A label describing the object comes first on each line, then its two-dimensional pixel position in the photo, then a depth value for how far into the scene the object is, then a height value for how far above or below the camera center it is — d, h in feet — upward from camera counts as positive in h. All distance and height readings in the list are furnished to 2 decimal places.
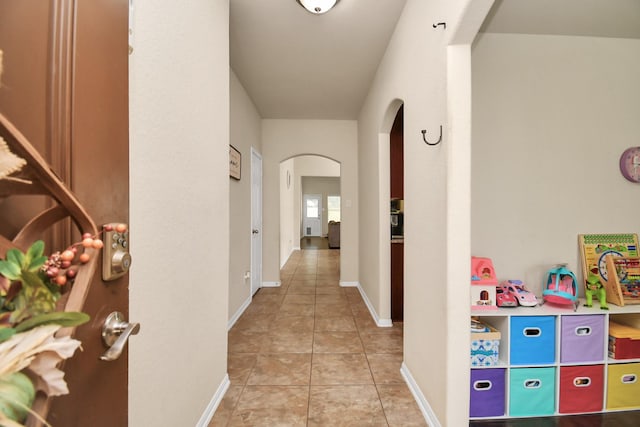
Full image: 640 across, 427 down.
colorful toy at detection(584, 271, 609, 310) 5.63 -1.75
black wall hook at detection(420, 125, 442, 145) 4.72 +1.40
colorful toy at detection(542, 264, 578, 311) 5.57 -1.69
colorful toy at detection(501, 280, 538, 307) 5.55 -1.78
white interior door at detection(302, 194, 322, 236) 38.55 -0.36
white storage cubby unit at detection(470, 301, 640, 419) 5.30 -3.21
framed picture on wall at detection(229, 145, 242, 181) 9.35 +1.81
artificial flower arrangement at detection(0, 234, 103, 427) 0.94 -0.47
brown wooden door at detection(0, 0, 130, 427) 1.38 +0.57
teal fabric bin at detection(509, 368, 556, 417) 5.31 -3.64
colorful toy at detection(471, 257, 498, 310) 5.44 -1.63
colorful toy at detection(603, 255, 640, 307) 5.74 -1.55
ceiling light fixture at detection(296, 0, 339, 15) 6.17 +4.89
